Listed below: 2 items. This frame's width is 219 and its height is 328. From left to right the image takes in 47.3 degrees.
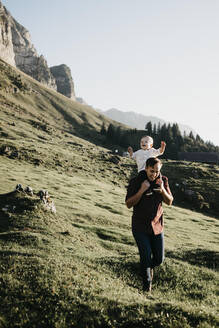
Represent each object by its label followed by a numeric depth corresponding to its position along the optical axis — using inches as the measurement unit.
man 310.0
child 423.5
